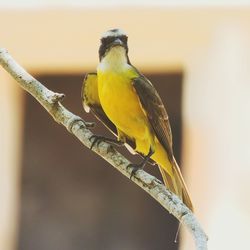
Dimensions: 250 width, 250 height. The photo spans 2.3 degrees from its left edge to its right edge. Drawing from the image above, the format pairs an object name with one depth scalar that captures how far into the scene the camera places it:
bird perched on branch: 5.12
